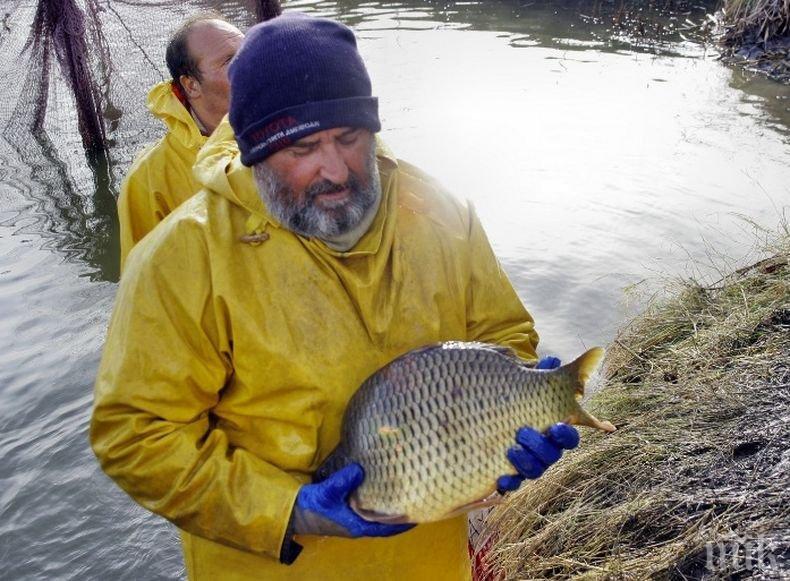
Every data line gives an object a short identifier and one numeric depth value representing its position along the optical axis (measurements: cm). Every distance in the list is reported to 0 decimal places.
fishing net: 771
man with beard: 187
